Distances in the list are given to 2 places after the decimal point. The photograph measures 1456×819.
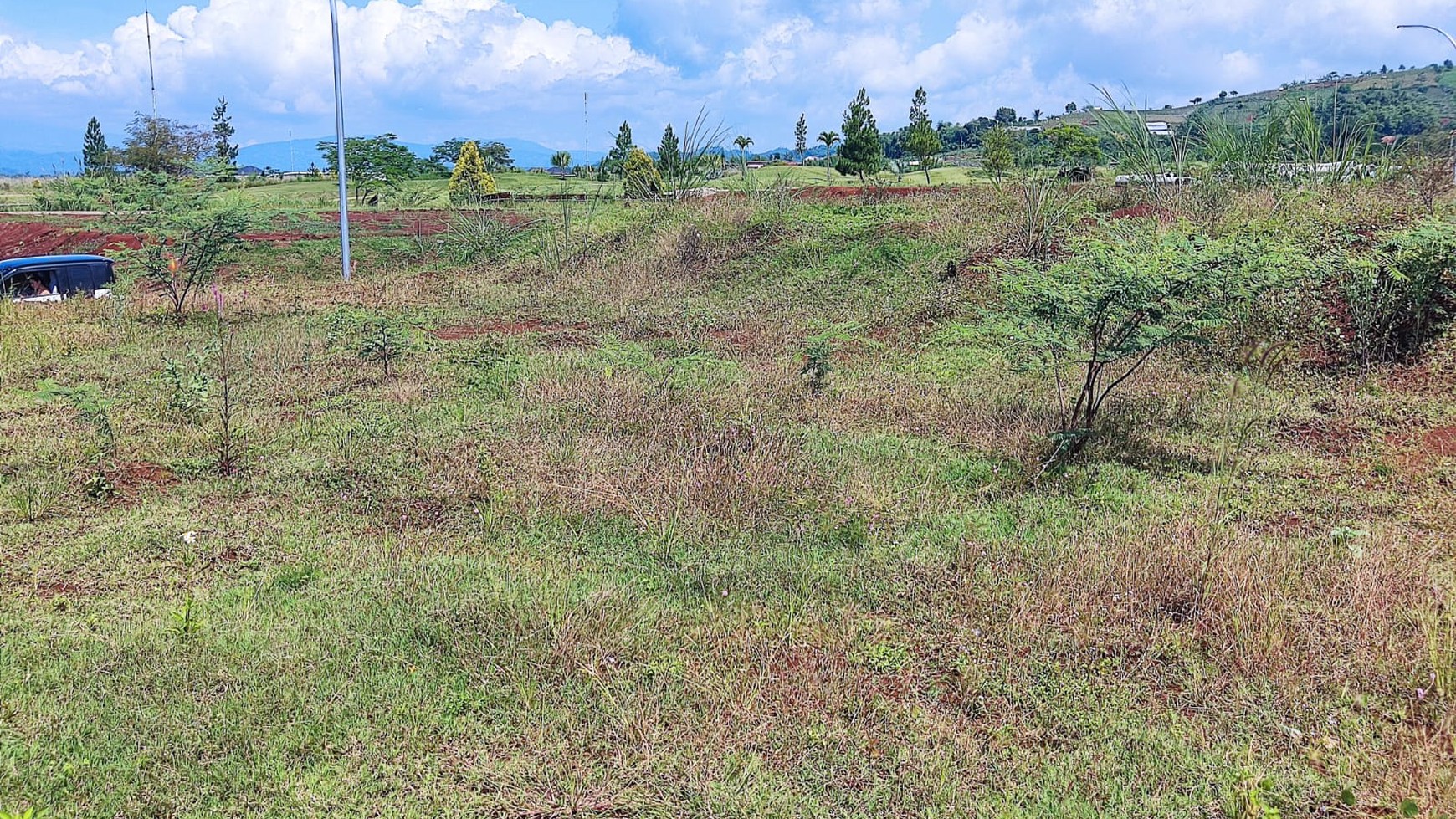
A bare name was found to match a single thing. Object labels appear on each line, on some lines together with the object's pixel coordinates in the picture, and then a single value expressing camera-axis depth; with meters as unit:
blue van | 14.25
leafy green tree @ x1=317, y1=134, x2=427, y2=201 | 31.62
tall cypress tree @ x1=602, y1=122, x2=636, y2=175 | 34.75
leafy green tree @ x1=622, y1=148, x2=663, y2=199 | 20.89
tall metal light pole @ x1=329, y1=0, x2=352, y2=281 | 14.76
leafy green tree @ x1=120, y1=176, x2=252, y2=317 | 11.30
